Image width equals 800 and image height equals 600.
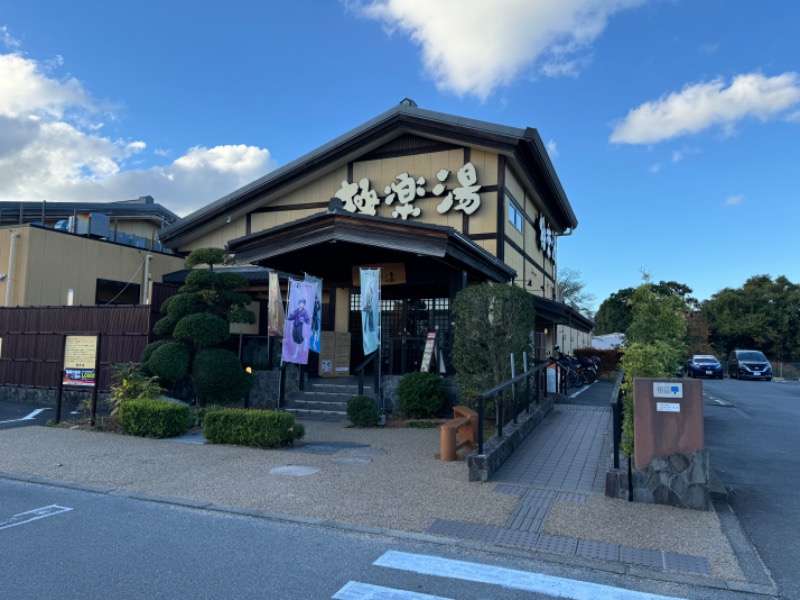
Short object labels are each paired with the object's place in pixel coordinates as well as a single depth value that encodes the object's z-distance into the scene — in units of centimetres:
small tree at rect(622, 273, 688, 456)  775
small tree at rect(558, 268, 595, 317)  5781
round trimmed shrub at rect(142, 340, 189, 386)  1197
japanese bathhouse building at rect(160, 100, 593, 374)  1262
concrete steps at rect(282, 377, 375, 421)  1238
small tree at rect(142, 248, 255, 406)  1212
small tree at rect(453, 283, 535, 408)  1050
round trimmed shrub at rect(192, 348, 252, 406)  1210
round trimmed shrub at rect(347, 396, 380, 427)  1112
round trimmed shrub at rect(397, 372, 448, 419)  1154
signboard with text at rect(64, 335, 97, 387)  1191
